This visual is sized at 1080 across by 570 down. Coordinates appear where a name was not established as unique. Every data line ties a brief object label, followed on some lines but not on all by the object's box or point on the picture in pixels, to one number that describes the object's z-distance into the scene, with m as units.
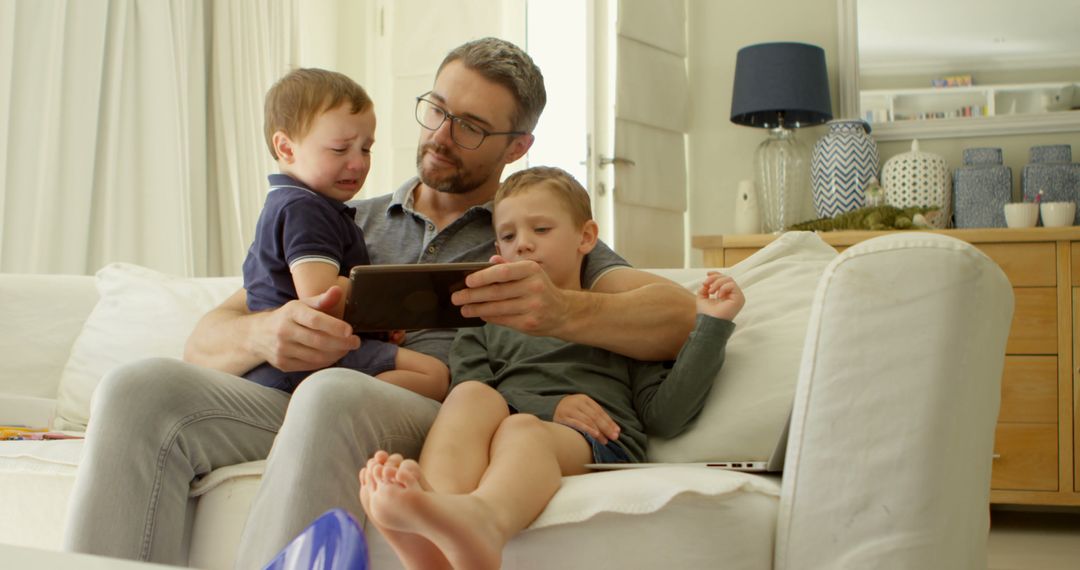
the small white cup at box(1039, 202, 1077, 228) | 3.41
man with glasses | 1.27
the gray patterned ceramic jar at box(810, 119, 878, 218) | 3.70
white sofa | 1.16
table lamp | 3.63
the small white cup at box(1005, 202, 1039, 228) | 3.44
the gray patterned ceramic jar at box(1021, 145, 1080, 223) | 3.63
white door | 3.89
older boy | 1.06
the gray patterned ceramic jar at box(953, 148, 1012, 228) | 3.67
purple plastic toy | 0.49
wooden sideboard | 3.19
